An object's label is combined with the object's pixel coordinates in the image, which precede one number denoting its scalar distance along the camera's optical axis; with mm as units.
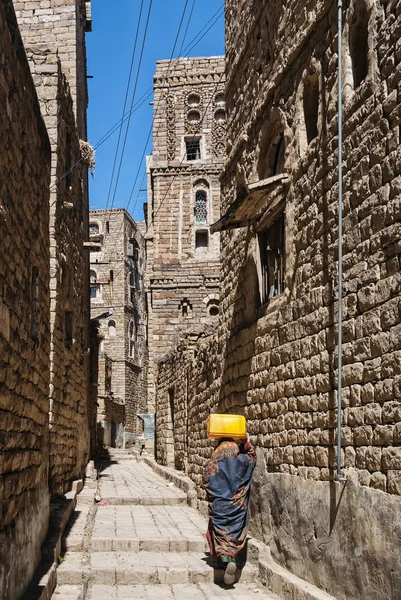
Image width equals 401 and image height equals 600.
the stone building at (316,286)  4863
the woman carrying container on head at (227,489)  7195
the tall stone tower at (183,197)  25922
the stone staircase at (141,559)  6773
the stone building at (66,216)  9461
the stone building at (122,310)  44569
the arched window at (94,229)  49975
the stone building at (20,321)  4812
